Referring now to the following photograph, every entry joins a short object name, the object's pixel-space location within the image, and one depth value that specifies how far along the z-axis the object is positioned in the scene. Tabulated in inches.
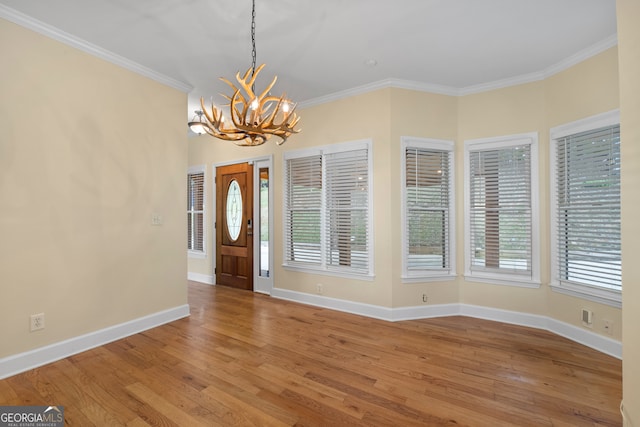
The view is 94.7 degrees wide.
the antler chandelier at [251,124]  85.4
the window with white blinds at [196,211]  226.7
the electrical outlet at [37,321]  99.6
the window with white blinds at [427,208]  148.7
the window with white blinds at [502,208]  137.9
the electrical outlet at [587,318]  116.3
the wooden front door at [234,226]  200.2
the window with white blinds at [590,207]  109.6
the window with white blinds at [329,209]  154.0
